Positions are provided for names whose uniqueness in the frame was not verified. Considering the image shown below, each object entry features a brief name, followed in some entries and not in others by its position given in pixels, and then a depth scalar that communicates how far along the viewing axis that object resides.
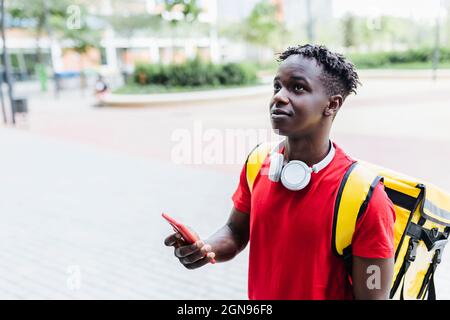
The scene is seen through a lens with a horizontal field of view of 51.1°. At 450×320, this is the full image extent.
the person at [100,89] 15.89
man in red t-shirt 1.09
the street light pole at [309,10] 10.46
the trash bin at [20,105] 11.57
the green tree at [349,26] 22.05
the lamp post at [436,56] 22.42
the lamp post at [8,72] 11.37
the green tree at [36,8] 19.70
